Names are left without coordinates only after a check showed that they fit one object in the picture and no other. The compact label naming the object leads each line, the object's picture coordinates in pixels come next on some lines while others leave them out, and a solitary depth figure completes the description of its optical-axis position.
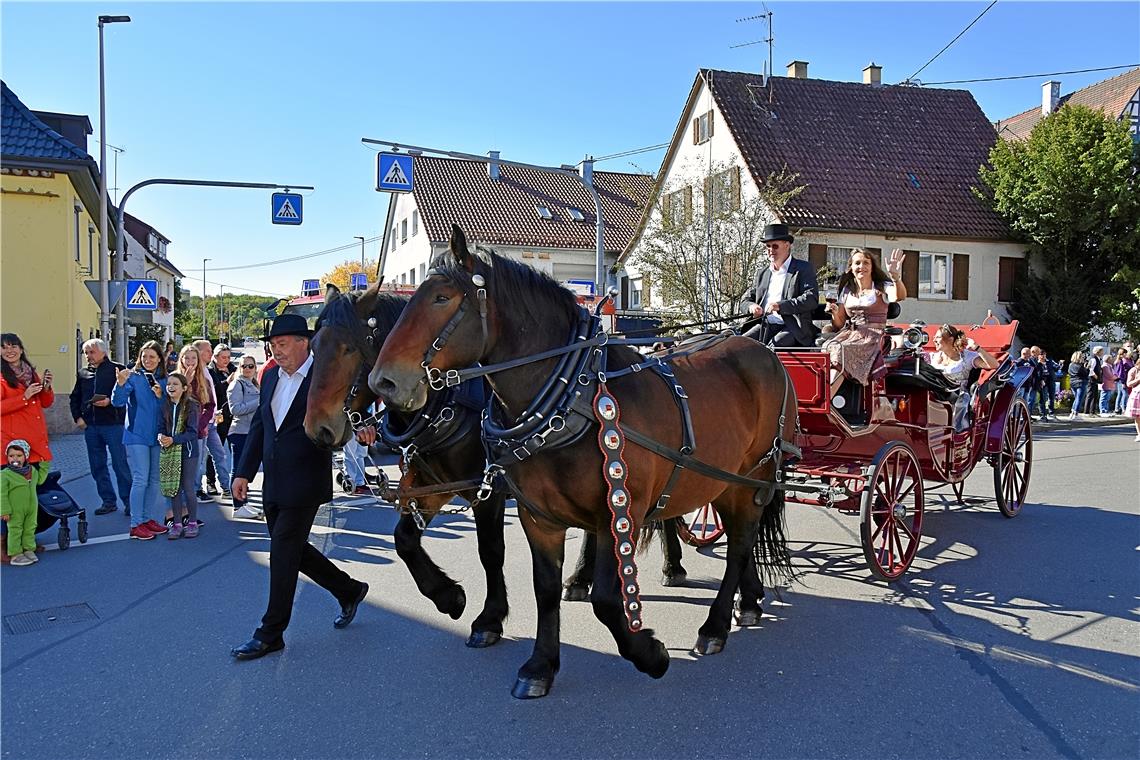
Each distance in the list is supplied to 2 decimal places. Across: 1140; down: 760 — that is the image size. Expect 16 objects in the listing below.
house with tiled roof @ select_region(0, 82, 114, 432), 15.83
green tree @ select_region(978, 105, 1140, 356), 21.95
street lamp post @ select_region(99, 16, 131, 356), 14.78
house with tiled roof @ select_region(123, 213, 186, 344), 45.33
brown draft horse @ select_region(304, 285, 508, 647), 4.12
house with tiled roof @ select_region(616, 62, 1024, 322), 22.05
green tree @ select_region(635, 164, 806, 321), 18.33
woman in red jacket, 6.52
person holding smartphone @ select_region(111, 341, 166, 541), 7.38
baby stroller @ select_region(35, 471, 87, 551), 6.96
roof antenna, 24.47
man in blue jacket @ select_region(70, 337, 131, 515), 8.51
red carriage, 5.69
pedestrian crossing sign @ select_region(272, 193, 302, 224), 16.39
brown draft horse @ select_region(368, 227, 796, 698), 3.50
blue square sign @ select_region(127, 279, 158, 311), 15.01
